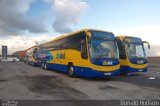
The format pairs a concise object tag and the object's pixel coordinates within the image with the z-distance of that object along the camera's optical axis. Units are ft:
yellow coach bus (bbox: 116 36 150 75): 28.82
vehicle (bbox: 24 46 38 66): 62.03
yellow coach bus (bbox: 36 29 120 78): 24.22
